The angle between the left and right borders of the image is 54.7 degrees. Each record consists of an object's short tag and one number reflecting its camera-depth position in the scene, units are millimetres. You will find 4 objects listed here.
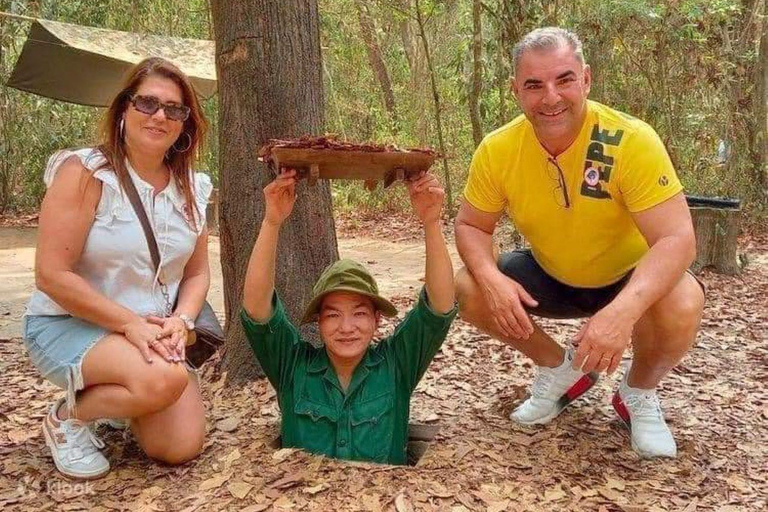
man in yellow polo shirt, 2391
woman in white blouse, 2352
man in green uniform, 2457
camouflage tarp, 7523
